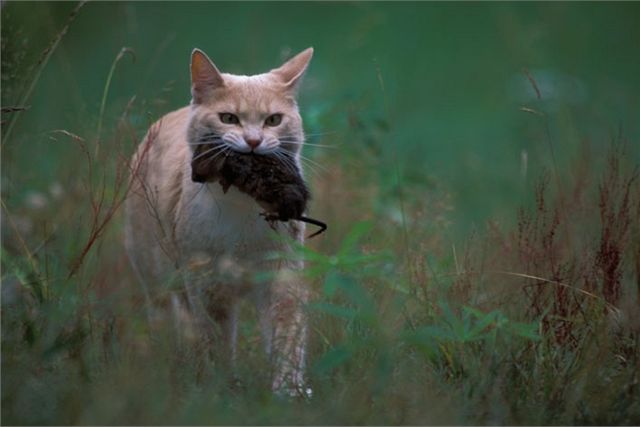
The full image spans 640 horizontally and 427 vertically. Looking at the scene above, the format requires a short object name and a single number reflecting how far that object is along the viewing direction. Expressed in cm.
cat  946
